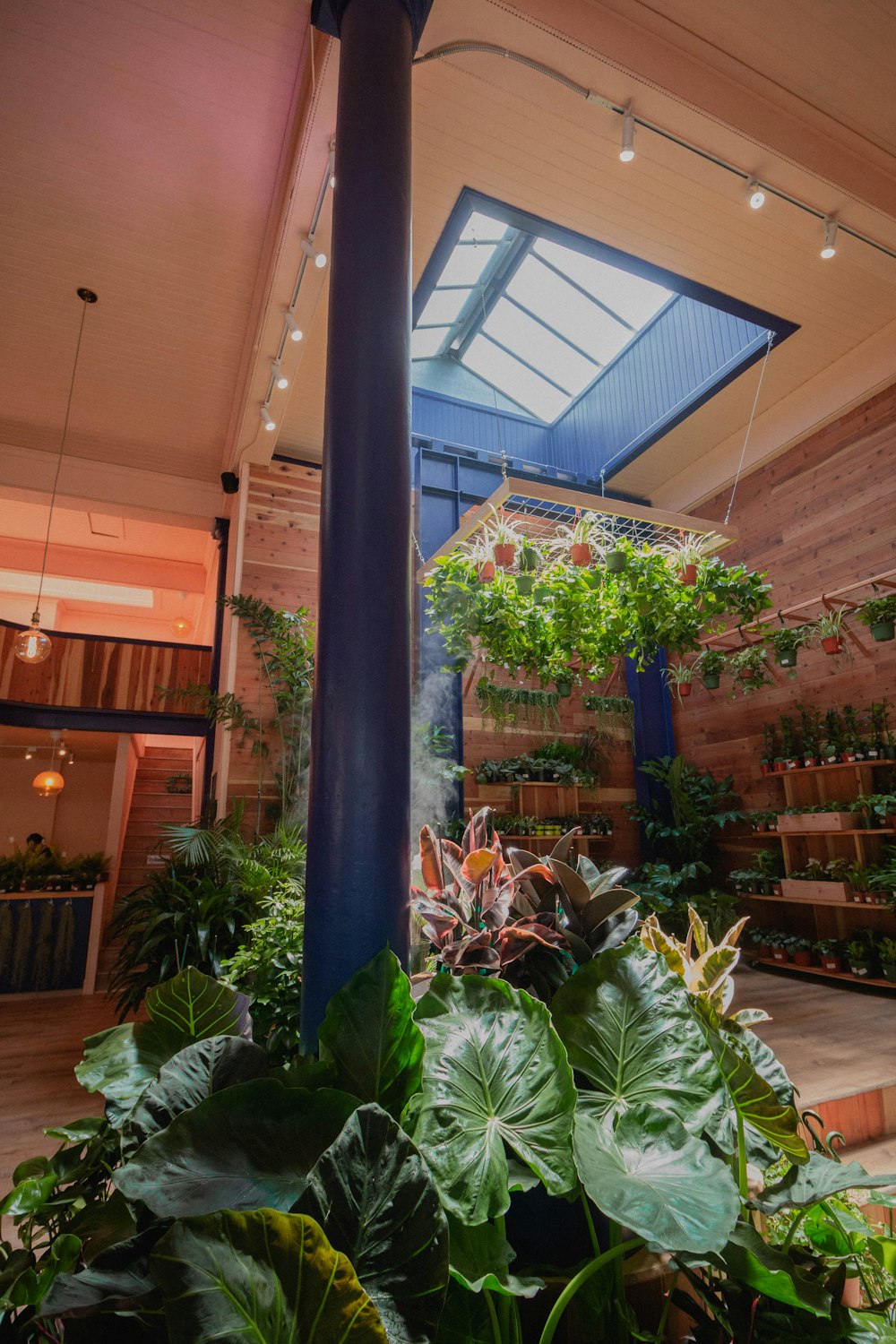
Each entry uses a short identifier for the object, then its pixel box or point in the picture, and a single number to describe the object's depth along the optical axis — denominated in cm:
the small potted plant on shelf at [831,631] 542
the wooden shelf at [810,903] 548
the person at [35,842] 870
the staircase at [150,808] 957
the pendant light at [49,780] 915
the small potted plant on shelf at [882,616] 525
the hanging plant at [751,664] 600
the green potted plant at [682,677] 649
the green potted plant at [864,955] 532
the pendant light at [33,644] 595
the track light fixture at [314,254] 405
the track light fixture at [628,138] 346
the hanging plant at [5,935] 705
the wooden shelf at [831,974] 516
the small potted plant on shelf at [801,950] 594
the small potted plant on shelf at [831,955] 560
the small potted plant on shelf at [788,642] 560
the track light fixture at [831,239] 426
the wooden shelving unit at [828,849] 570
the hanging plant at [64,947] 723
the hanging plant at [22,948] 706
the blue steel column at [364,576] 158
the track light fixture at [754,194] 389
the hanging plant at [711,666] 580
